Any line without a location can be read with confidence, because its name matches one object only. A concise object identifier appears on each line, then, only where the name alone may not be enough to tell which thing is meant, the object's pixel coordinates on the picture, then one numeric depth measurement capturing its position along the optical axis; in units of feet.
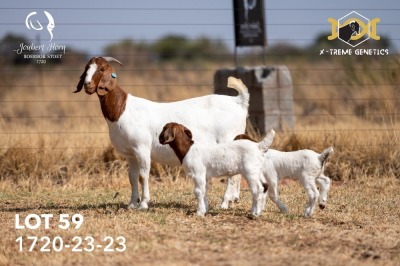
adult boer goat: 49.97
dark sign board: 74.76
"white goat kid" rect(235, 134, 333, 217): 46.53
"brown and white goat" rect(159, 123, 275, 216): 45.88
